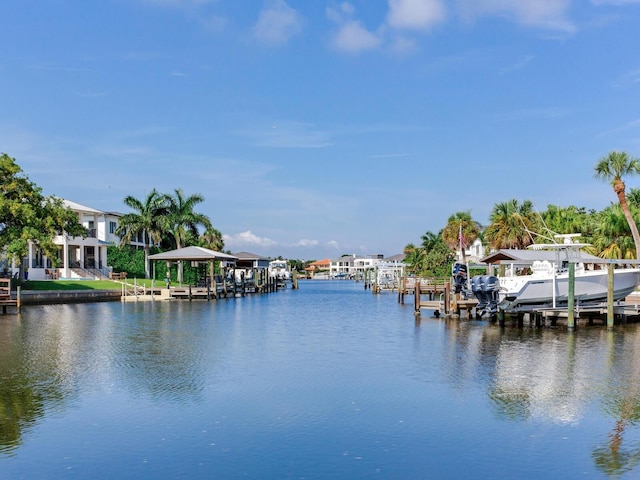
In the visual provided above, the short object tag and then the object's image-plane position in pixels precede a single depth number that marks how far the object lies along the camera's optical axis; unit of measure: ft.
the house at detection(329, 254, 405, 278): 329.93
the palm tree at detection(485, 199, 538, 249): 218.38
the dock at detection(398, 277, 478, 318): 116.57
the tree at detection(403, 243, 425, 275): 321.73
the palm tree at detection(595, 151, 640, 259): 148.97
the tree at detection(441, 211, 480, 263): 279.49
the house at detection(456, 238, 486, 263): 306.90
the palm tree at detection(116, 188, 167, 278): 227.61
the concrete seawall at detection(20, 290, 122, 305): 160.15
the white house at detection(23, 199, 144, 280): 213.25
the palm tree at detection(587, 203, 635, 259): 162.71
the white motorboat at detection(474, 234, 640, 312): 104.94
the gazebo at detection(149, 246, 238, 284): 188.34
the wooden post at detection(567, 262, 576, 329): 96.07
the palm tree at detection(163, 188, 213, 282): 232.12
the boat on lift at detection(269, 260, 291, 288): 364.40
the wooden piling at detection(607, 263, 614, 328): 95.76
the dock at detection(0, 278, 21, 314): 131.34
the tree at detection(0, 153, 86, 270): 144.66
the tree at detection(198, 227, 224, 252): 328.21
